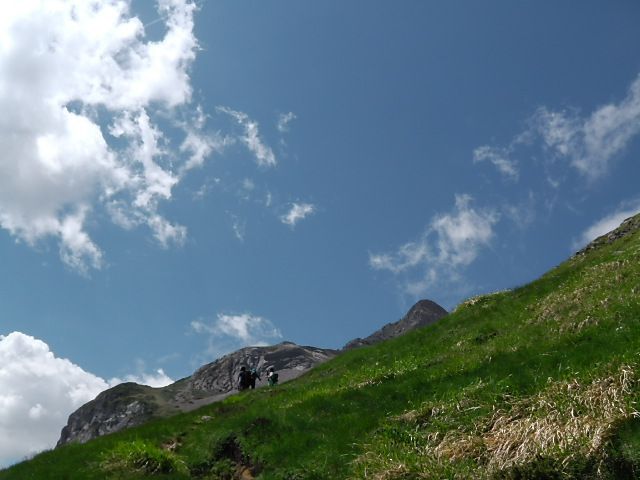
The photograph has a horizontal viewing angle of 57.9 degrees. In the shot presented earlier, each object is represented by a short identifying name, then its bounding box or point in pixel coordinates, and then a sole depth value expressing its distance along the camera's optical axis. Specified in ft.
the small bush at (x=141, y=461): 58.95
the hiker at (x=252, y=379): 151.79
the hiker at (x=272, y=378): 148.41
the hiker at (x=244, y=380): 150.73
